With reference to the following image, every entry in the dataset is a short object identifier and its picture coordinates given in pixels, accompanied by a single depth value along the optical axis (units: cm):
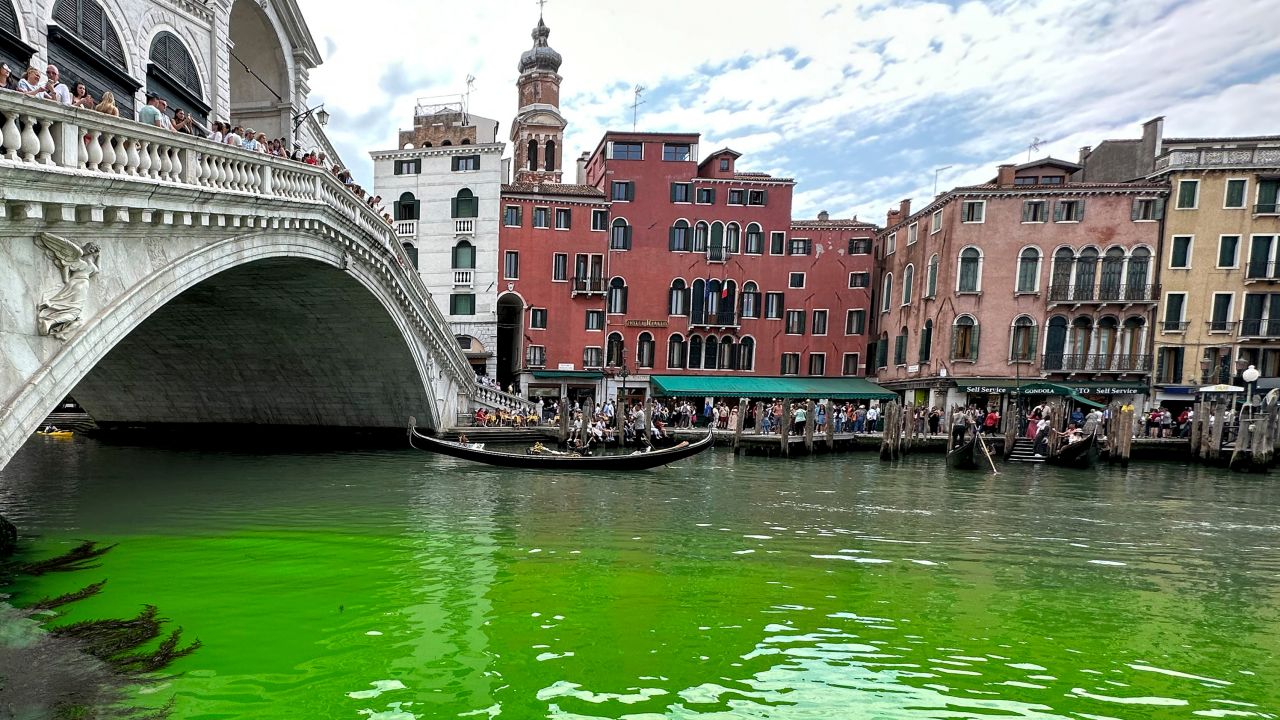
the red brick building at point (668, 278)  2656
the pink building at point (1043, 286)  2364
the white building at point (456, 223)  2594
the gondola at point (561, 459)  1384
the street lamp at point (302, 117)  1580
